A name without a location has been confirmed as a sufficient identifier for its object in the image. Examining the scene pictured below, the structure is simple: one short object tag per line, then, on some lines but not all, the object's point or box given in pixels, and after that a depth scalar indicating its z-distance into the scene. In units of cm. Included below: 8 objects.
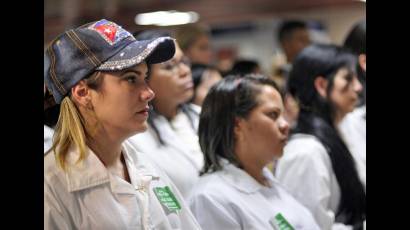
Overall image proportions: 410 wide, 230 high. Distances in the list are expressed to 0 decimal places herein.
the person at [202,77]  407
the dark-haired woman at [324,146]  308
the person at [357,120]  345
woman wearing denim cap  176
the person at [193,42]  474
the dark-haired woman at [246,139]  259
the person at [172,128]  285
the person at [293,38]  589
